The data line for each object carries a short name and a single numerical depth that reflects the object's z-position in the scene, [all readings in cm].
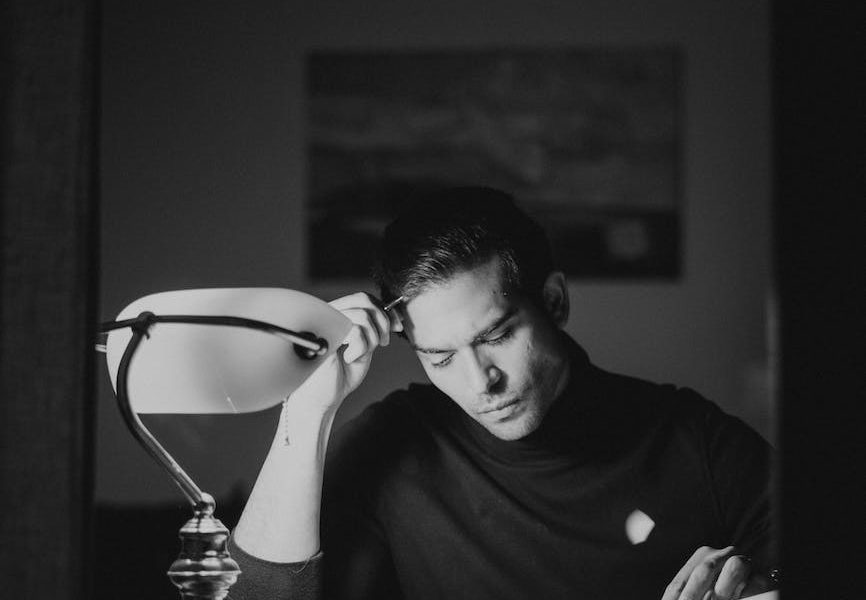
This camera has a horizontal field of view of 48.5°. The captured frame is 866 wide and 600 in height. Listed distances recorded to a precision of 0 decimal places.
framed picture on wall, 261
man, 141
